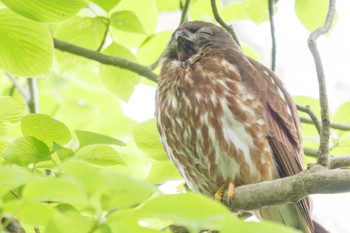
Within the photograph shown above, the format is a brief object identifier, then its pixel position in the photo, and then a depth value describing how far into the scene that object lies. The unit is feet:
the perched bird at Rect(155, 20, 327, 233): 20.18
